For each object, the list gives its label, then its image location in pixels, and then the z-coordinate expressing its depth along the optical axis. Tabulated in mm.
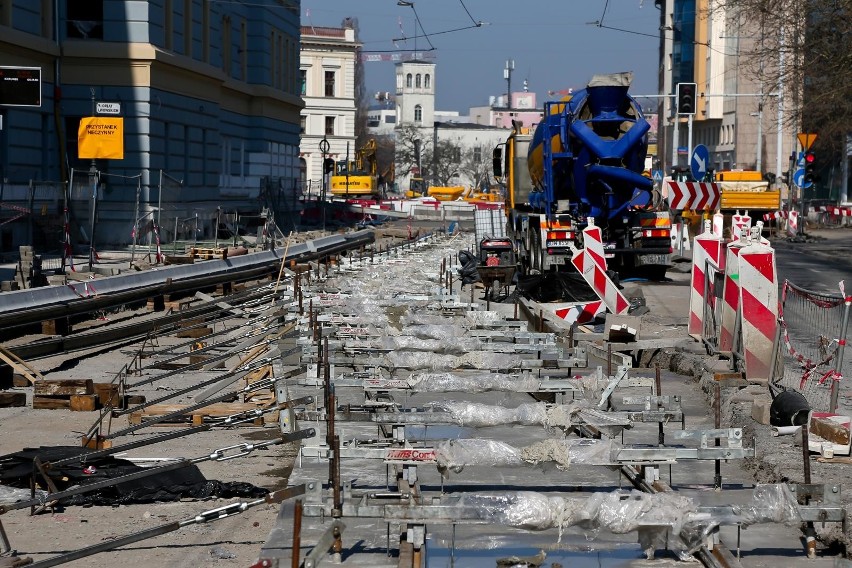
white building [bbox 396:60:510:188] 178500
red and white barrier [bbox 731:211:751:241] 24362
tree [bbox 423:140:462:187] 154500
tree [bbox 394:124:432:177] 154375
